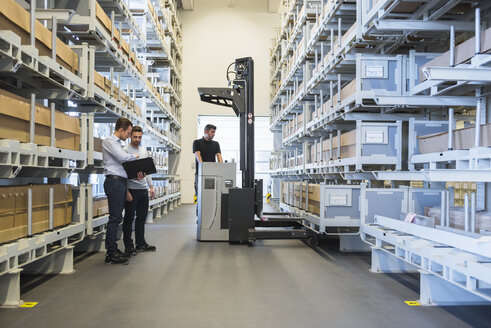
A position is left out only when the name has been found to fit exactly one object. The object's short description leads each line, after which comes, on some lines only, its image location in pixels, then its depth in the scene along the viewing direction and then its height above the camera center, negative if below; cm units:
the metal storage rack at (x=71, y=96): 330 +91
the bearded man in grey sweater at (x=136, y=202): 562 -40
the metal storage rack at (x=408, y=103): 334 +85
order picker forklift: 657 -28
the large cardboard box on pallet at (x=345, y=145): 545 +40
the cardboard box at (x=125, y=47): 639 +200
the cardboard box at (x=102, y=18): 512 +201
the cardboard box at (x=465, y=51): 327 +108
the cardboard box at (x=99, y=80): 531 +121
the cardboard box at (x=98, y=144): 553 +38
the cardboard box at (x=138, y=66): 751 +201
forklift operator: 738 +45
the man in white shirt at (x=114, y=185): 503 -16
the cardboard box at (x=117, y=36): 597 +201
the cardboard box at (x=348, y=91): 533 +113
